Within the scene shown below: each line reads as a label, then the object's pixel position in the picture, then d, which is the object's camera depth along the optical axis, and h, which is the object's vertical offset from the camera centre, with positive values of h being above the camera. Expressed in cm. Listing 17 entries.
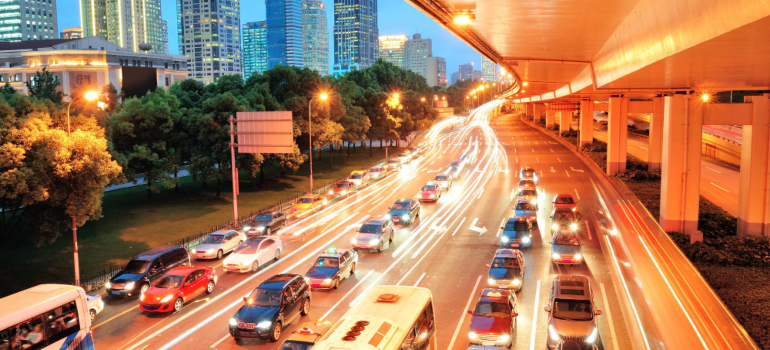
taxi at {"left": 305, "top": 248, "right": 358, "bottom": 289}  2406 -659
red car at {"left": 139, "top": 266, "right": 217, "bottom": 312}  2181 -673
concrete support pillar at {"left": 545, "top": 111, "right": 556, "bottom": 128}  11512 -132
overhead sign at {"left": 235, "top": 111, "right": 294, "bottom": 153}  3612 -105
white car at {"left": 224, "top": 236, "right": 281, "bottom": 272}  2745 -677
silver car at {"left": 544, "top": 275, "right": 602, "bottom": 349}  1706 -618
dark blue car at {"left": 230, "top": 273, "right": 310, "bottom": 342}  1859 -647
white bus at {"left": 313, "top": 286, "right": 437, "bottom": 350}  1195 -466
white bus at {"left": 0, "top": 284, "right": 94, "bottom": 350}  1469 -537
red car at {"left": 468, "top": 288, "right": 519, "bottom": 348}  1736 -634
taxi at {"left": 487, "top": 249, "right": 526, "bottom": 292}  2323 -646
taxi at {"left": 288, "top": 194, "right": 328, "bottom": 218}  4211 -674
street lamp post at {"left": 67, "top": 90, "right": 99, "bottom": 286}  2542 -468
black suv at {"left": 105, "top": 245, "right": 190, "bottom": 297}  2433 -676
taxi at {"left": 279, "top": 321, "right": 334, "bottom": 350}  1500 -582
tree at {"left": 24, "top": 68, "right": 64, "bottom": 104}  5058 +277
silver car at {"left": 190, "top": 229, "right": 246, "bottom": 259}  3030 -687
